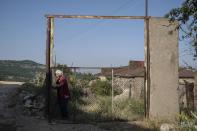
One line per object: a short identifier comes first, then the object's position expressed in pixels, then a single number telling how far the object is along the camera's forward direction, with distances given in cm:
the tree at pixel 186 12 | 586
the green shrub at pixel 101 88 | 1471
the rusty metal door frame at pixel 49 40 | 844
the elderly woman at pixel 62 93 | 883
